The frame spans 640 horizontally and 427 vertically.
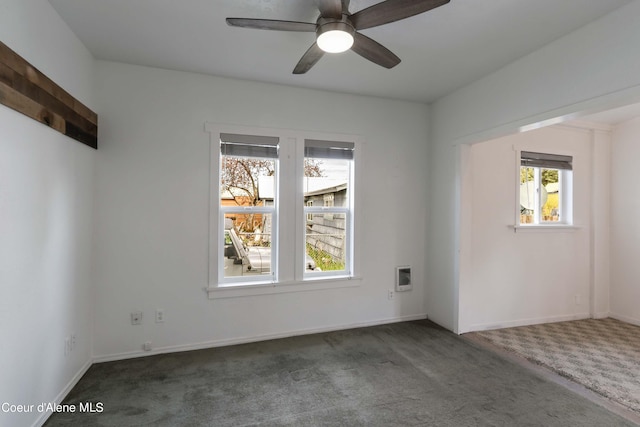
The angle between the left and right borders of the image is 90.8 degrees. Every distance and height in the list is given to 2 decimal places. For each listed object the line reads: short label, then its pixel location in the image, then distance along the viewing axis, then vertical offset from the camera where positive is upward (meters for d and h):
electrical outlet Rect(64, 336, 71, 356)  2.40 -1.02
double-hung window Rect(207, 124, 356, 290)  3.34 +0.08
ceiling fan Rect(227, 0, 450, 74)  1.73 +1.15
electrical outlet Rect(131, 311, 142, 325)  3.01 -1.00
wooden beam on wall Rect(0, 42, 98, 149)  1.67 +0.72
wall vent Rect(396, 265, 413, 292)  4.01 -0.79
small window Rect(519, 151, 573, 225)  4.15 +0.39
